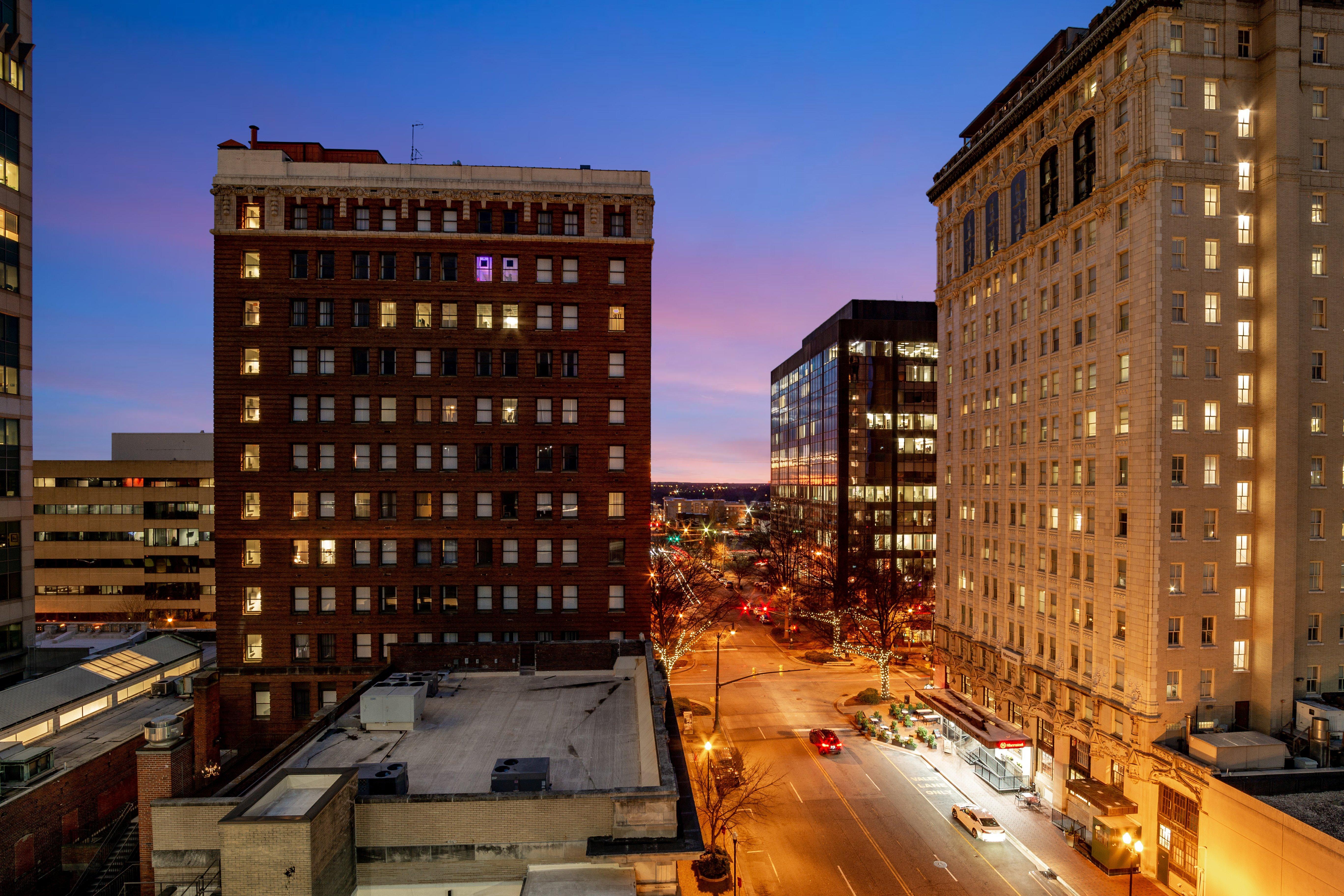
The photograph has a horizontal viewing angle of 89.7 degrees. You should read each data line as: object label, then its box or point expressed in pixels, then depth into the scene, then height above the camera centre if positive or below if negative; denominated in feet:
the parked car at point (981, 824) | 129.49 -73.69
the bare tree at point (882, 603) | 241.35 -61.72
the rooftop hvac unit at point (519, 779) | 66.90 -33.35
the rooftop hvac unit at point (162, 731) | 71.56 -30.77
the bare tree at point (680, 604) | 220.23 -65.90
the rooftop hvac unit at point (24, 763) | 97.71 -47.32
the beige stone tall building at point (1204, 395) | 128.26 +9.85
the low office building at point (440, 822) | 56.95 -36.56
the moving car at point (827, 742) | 167.94 -74.29
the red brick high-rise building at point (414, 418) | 143.23 +5.38
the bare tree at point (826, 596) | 264.93 -65.80
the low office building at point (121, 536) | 275.18 -38.83
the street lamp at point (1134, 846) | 116.06 -70.35
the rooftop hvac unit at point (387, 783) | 66.33 -33.65
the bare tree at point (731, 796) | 125.08 -74.35
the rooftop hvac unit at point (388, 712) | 88.89 -35.49
